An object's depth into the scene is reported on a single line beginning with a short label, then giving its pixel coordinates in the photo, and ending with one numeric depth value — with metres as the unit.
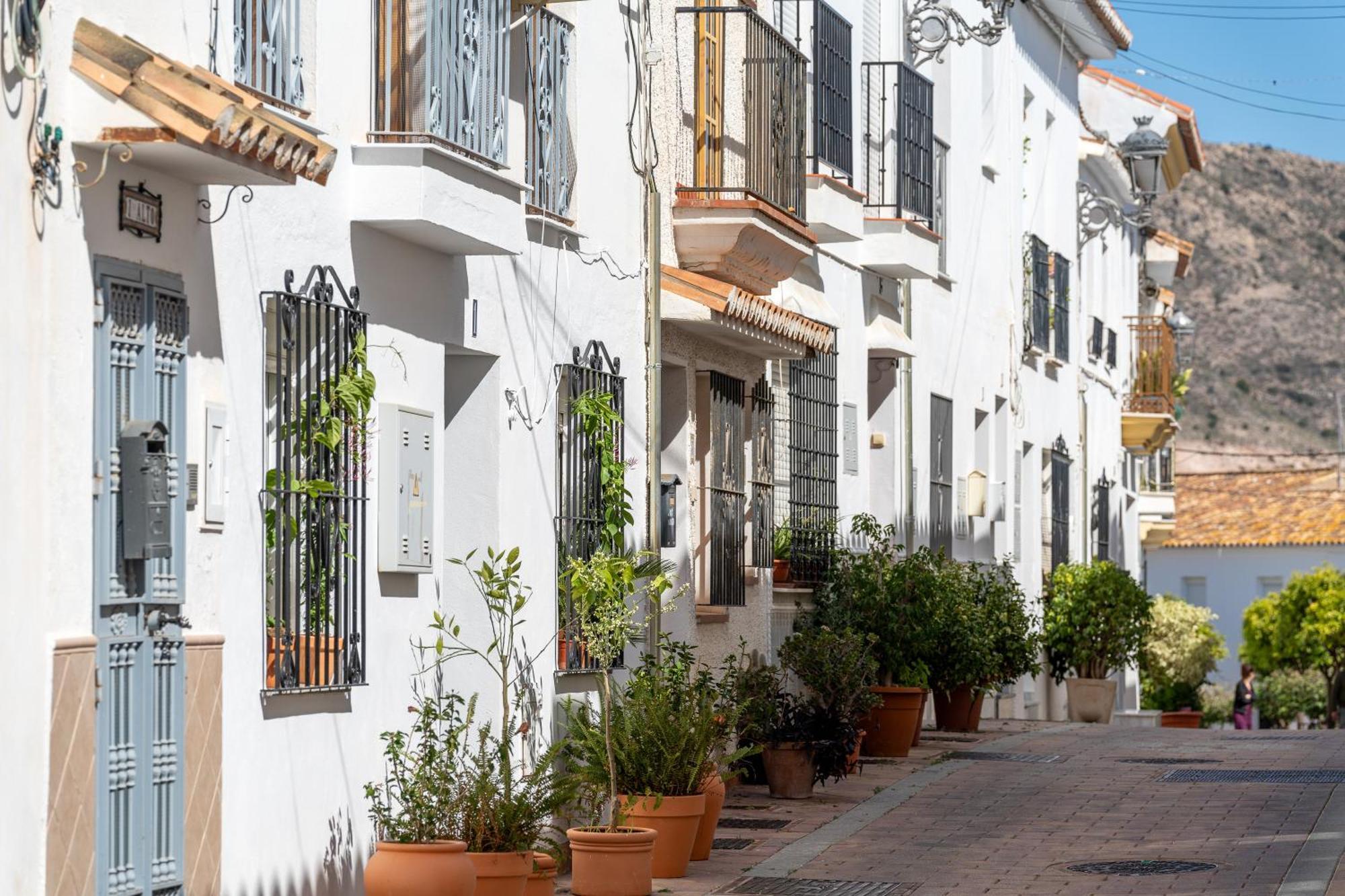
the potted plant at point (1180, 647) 35.88
